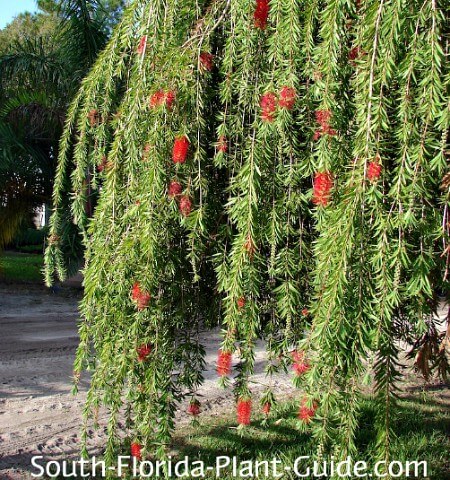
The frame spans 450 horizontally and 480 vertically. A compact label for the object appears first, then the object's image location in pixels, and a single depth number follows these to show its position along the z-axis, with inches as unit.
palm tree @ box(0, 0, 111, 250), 222.7
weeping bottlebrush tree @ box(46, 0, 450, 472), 57.2
